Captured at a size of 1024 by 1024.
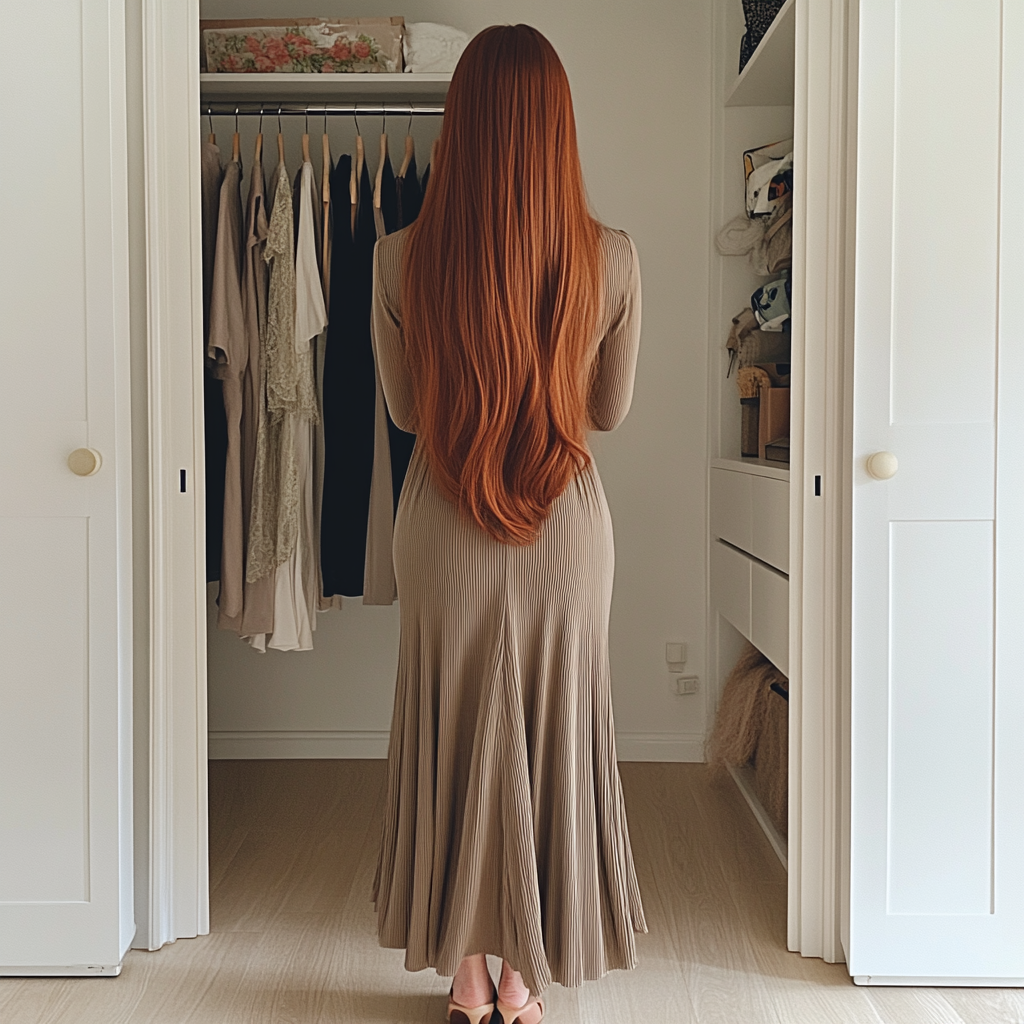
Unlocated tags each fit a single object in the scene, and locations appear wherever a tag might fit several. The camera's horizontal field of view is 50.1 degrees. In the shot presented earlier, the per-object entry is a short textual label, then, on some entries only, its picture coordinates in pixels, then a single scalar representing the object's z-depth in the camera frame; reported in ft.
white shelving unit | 8.48
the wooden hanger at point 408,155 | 9.02
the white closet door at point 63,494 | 6.45
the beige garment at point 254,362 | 8.77
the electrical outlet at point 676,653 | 10.69
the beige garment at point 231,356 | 8.60
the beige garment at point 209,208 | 8.81
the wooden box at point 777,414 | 8.87
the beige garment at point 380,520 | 9.05
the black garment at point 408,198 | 9.08
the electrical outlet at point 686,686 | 10.72
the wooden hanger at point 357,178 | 8.95
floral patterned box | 9.20
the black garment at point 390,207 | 9.09
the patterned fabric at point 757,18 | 8.88
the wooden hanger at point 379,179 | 9.00
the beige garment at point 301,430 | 8.71
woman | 5.54
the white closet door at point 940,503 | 6.31
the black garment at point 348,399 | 8.95
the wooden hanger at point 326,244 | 8.94
